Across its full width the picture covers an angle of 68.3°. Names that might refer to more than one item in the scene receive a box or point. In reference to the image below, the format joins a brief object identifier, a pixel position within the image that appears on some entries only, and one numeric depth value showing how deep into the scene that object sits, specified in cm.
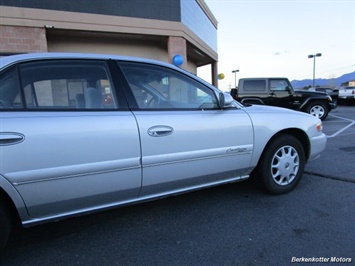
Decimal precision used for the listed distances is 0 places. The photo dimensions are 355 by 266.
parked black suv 1071
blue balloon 1396
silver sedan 199
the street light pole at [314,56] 3636
